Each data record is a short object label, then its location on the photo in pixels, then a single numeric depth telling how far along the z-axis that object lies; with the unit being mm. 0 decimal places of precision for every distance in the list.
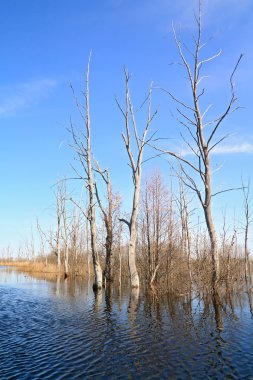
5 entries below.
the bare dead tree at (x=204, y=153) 14148
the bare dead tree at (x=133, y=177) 18781
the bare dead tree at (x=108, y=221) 23641
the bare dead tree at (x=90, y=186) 20625
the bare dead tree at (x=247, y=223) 25523
